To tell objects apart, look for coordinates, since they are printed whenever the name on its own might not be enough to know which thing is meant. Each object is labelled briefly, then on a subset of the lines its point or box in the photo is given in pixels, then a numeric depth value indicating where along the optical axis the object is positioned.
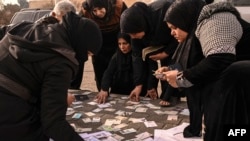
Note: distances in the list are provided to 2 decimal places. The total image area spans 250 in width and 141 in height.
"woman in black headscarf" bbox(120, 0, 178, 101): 3.50
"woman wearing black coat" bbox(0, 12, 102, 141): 1.97
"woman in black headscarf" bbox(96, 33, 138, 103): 4.09
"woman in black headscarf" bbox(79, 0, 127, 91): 4.10
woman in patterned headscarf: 2.09
